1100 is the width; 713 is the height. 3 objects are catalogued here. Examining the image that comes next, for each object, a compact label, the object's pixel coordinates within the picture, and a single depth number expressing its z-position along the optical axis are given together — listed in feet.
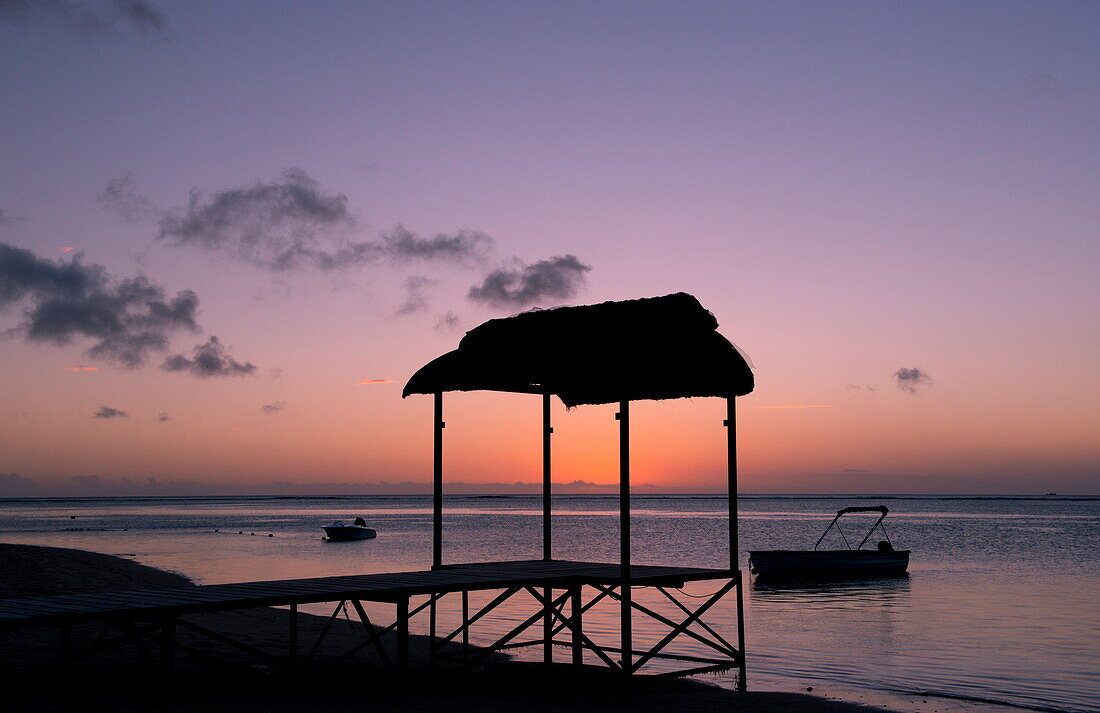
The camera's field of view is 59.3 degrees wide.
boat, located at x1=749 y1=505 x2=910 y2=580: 125.80
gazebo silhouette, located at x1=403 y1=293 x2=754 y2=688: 36.94
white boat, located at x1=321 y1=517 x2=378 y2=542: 206.39
